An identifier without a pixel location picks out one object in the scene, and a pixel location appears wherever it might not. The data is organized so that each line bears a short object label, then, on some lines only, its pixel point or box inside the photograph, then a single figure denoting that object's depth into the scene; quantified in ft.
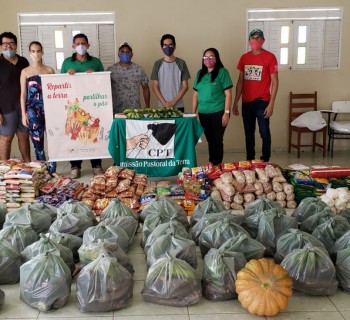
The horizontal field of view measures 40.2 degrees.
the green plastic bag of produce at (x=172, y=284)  9.09
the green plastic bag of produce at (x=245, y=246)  10.26
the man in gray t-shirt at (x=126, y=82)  19.29
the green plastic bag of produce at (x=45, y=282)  9.03
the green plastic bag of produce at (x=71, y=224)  11.86
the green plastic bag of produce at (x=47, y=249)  9.99
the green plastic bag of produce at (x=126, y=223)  11.98
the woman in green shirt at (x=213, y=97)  18.31
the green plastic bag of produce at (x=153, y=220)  11.78
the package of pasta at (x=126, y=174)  16.57
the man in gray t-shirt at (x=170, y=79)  19.71
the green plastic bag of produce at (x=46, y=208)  13.10
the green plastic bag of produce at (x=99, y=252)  9.95
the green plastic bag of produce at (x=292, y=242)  10.36
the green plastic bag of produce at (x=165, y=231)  10.85
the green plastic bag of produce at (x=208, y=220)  11.94
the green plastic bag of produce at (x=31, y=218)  12.37
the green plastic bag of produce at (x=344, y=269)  9.80
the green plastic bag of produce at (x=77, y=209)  12.73
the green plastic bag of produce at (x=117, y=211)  12.81
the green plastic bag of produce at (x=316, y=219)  12.16
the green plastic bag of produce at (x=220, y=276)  9.37
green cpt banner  17.76
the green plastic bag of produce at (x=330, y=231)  11.17
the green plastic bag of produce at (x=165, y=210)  12.77
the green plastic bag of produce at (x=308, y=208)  12.99
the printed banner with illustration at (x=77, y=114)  18.66
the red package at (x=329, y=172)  16.38
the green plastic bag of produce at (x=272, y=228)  11.38
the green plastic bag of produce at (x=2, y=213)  13.73
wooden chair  23.49
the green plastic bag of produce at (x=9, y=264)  10.07
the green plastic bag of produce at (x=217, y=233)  10.90
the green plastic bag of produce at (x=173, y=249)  10.11
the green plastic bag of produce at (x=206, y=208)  12.85
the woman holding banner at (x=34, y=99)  18.33
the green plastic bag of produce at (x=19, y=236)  10.94
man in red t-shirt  19.13
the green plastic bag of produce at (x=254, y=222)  12.10
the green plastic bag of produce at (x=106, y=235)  10.95
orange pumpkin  8.82
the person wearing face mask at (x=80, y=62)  18.61
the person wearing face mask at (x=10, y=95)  18.74
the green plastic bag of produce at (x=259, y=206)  12.98
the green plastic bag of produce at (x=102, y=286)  8.94
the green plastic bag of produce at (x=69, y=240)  10.82
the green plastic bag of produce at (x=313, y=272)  9.44
